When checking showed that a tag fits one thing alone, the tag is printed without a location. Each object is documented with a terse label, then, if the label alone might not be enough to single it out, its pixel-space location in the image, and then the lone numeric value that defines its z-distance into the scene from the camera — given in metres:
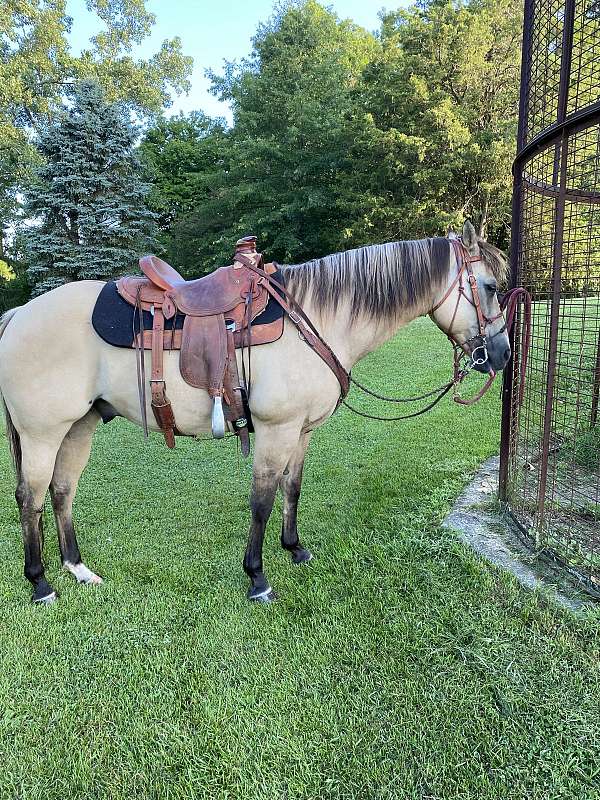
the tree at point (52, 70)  16.64
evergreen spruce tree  16.19
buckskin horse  2.50
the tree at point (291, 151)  19.47
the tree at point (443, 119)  17.30
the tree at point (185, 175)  21.95
